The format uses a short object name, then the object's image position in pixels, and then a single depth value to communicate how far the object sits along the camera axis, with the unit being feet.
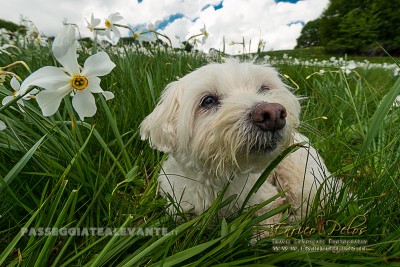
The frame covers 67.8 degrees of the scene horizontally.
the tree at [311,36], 116.86
